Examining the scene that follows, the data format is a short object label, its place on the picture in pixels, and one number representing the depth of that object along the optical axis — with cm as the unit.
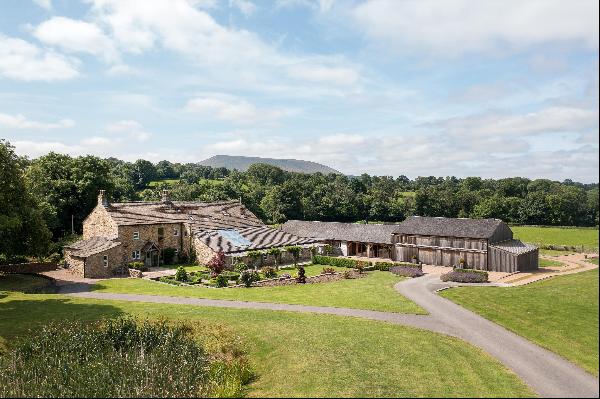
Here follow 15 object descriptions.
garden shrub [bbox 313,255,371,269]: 5508
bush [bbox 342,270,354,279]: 4756
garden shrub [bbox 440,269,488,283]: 4372
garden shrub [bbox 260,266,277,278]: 4706
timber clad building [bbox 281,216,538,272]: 5400
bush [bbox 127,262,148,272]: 5125
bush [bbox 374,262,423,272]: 5296
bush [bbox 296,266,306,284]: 4440
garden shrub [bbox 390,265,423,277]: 4853
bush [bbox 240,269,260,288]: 4272
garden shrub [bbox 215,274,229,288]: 4256
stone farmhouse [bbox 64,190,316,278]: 5106
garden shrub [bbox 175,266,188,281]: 4487
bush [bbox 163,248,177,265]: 5616
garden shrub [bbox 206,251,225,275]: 4688
